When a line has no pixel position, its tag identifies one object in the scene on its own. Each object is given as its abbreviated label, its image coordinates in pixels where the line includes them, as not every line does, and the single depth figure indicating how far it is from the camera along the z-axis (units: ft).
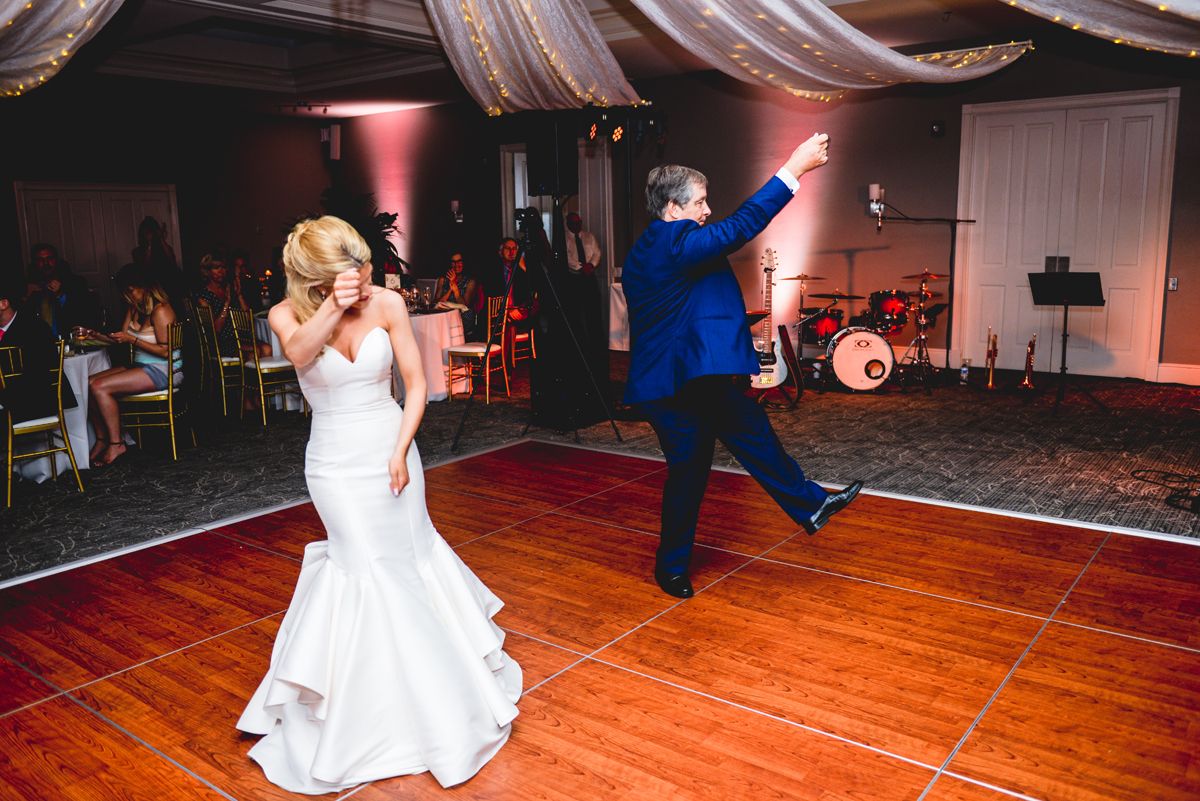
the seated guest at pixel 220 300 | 24.23
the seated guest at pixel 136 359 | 19.30
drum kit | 26.20
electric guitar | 23.89
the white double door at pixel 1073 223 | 26.11
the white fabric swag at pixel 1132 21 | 8.32
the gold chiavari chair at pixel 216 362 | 23.76
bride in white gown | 7.46
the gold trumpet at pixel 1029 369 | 25.55
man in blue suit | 10.43
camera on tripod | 19.94
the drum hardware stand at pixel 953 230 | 28.24
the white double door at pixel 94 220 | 36.24
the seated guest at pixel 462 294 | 29.06
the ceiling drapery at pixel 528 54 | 14.40
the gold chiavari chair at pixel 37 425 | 16.34
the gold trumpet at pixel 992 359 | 26.84
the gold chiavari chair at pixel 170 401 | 19.45
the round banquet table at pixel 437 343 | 25.49
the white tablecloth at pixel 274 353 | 25.05
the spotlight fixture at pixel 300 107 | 39.88
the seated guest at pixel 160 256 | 27.53
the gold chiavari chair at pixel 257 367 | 23.08
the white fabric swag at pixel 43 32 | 11.72
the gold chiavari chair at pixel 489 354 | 24.53
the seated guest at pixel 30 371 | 16.47
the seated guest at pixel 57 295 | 23.70
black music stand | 23.08
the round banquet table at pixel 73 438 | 17.87
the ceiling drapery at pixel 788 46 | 11.45
